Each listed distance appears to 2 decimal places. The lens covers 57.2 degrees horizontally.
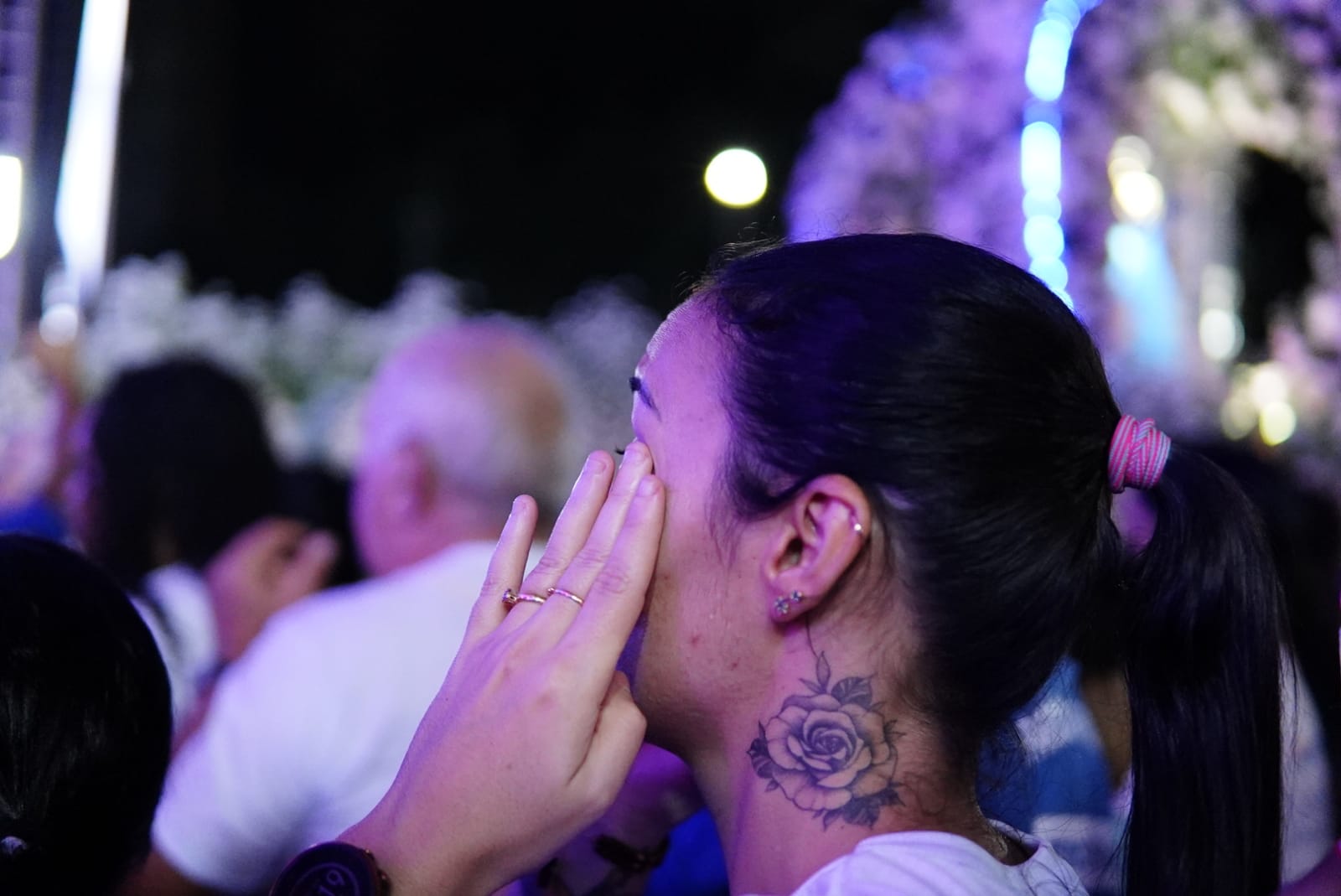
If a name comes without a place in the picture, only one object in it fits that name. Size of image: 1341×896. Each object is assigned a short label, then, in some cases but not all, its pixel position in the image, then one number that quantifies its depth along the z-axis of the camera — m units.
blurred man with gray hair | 2.15
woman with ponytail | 1.29
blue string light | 4.20
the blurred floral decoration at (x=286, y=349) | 4.08
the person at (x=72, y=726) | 1.30
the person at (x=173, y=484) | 3.02
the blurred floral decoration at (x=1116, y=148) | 4.86
